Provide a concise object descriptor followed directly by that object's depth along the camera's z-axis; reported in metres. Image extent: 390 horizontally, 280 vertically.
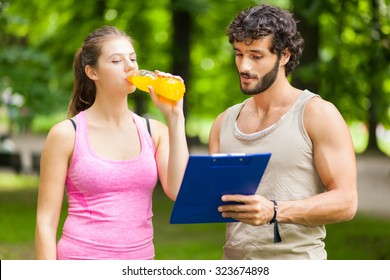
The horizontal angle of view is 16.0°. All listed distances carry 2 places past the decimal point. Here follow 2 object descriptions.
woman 5.39
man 5.29
